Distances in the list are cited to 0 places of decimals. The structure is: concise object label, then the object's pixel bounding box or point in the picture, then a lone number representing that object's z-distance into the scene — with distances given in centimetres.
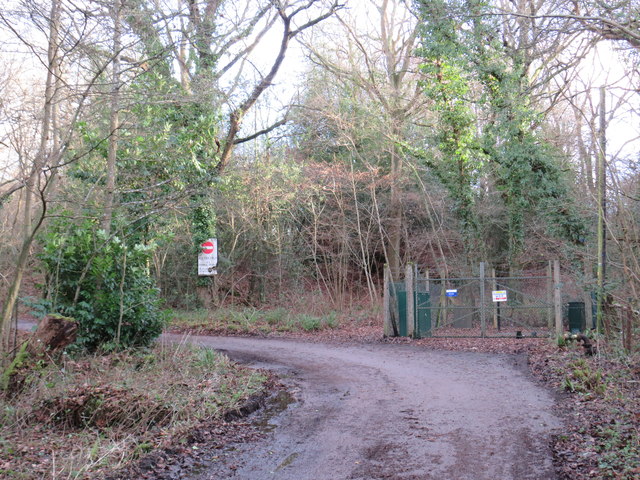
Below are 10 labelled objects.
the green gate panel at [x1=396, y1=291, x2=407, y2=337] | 1738
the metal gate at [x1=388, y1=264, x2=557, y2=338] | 1695
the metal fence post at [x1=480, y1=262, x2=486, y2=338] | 1628
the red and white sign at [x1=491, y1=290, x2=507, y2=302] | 1650
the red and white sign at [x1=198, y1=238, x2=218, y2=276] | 2212
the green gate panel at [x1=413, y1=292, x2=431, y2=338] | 1711
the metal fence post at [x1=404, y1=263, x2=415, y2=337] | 1669
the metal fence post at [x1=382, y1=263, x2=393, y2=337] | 1708
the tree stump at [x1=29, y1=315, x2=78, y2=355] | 859
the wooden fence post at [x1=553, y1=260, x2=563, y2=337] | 1517
